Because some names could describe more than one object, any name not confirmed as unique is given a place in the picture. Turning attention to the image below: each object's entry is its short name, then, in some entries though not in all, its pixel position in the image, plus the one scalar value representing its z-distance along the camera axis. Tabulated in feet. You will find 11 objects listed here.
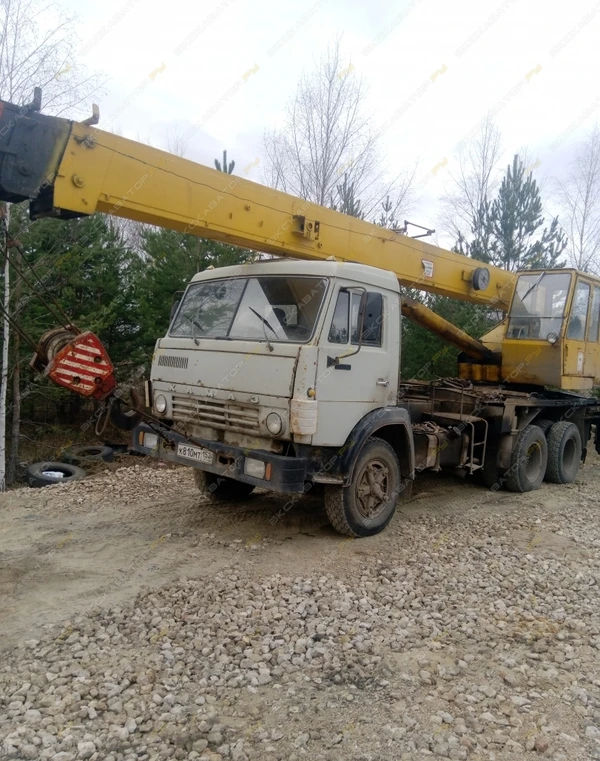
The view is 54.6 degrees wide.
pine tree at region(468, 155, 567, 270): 54.75
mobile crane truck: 14.33
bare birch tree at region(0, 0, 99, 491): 31.99
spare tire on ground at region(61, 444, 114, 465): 34.53
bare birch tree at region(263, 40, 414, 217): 63.67
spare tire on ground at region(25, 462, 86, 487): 26.73
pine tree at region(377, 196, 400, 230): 46.55
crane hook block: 14.66
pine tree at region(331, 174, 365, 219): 56.39
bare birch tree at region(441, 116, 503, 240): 64.85
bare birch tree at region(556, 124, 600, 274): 69.95
